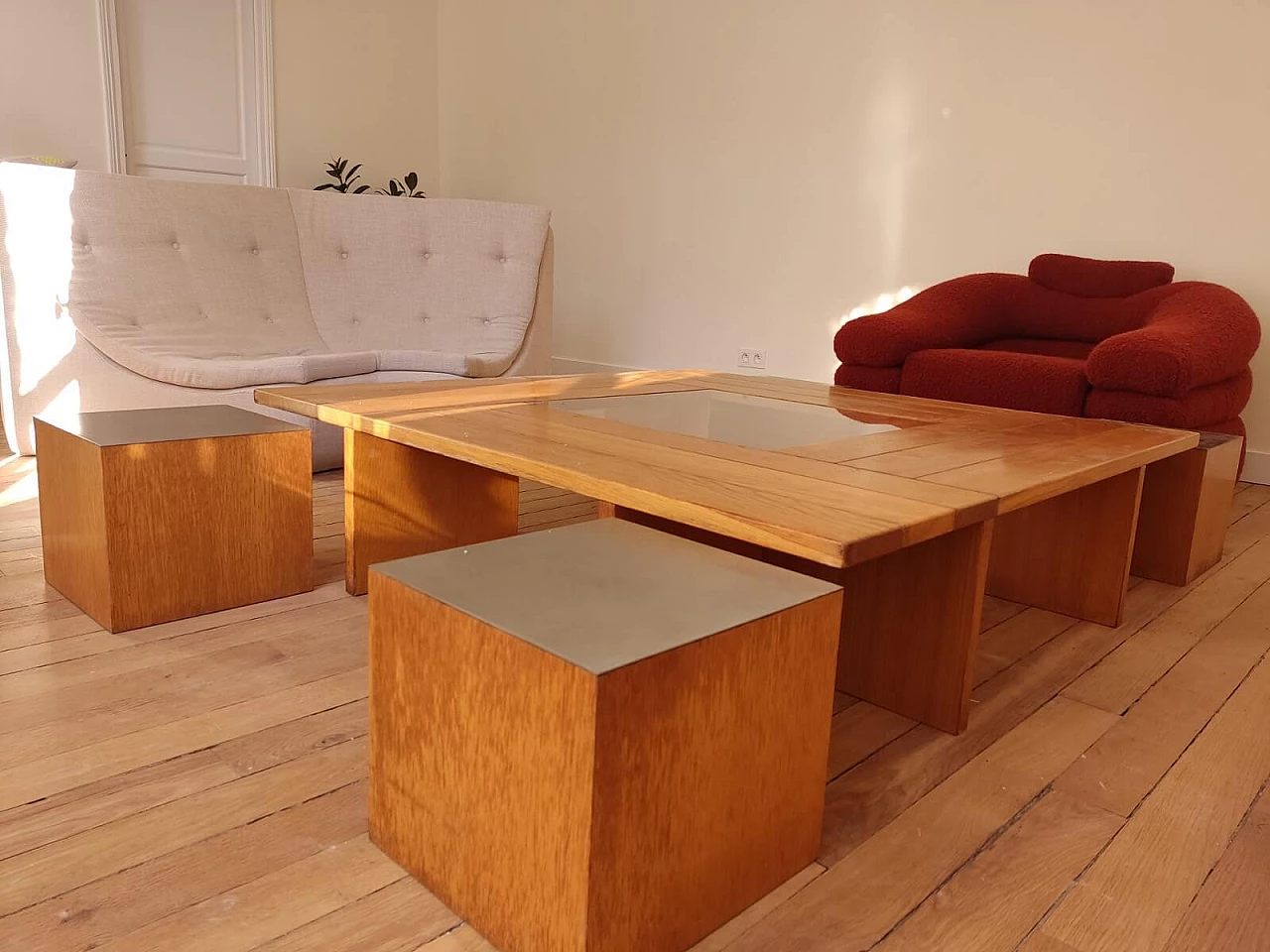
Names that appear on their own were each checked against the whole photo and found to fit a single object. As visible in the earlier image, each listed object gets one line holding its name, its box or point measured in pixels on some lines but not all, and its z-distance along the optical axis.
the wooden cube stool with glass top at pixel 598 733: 0.82
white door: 4.75
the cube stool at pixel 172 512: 1.60
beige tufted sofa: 2.70
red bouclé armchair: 2.39
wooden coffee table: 1.14
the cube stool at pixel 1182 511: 2.07
